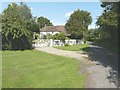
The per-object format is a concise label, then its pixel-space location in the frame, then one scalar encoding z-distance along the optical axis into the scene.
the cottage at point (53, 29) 31.24
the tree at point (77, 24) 23.50
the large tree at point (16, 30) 12.39
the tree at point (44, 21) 46.82
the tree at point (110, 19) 7.29
